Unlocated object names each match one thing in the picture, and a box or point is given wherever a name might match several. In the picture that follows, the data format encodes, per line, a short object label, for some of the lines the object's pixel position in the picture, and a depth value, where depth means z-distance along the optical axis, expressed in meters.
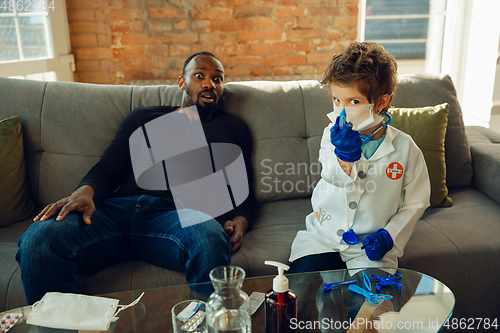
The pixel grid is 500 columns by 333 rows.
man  1.21
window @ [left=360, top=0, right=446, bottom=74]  3.12
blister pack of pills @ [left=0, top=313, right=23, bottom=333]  0.93
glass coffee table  0.94
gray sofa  1.42
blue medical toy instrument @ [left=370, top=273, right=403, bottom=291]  1.06
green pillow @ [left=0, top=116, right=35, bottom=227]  1.55
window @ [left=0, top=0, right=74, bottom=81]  2.40
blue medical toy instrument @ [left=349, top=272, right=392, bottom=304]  1.01
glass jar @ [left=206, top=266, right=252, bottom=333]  0.73
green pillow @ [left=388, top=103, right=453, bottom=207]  1.69
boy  1.18
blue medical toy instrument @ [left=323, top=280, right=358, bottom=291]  1.06
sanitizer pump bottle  0.85
